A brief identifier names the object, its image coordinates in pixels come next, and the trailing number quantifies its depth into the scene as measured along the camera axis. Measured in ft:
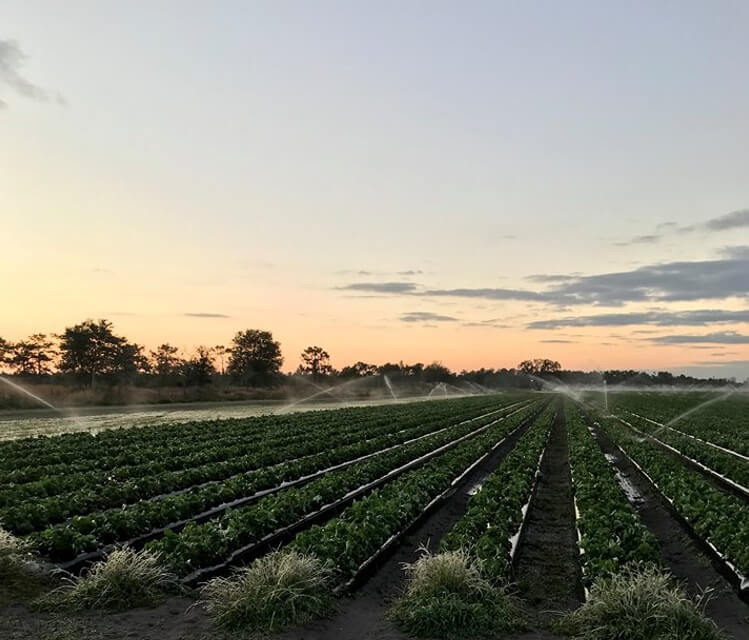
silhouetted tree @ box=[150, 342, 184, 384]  448.82
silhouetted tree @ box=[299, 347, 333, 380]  543.76
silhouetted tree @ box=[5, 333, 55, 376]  336.08
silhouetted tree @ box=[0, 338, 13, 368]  323.29
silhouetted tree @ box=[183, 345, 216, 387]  298.45
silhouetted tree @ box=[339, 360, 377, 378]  594.65
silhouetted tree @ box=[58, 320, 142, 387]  299.99
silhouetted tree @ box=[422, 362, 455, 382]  644.60
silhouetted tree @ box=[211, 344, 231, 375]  450.62
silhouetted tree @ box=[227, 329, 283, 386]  422.82
